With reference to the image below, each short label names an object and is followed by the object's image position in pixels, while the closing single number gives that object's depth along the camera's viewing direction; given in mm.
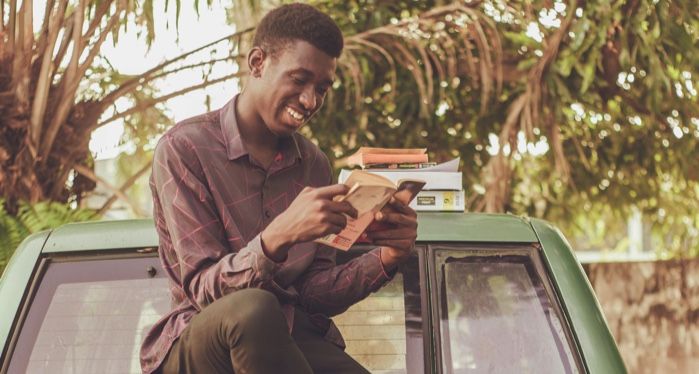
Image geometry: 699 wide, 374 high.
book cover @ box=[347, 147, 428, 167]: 3428
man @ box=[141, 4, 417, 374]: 2580
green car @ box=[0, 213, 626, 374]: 3051
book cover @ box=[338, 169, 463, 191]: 3407
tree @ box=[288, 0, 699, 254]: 6852
